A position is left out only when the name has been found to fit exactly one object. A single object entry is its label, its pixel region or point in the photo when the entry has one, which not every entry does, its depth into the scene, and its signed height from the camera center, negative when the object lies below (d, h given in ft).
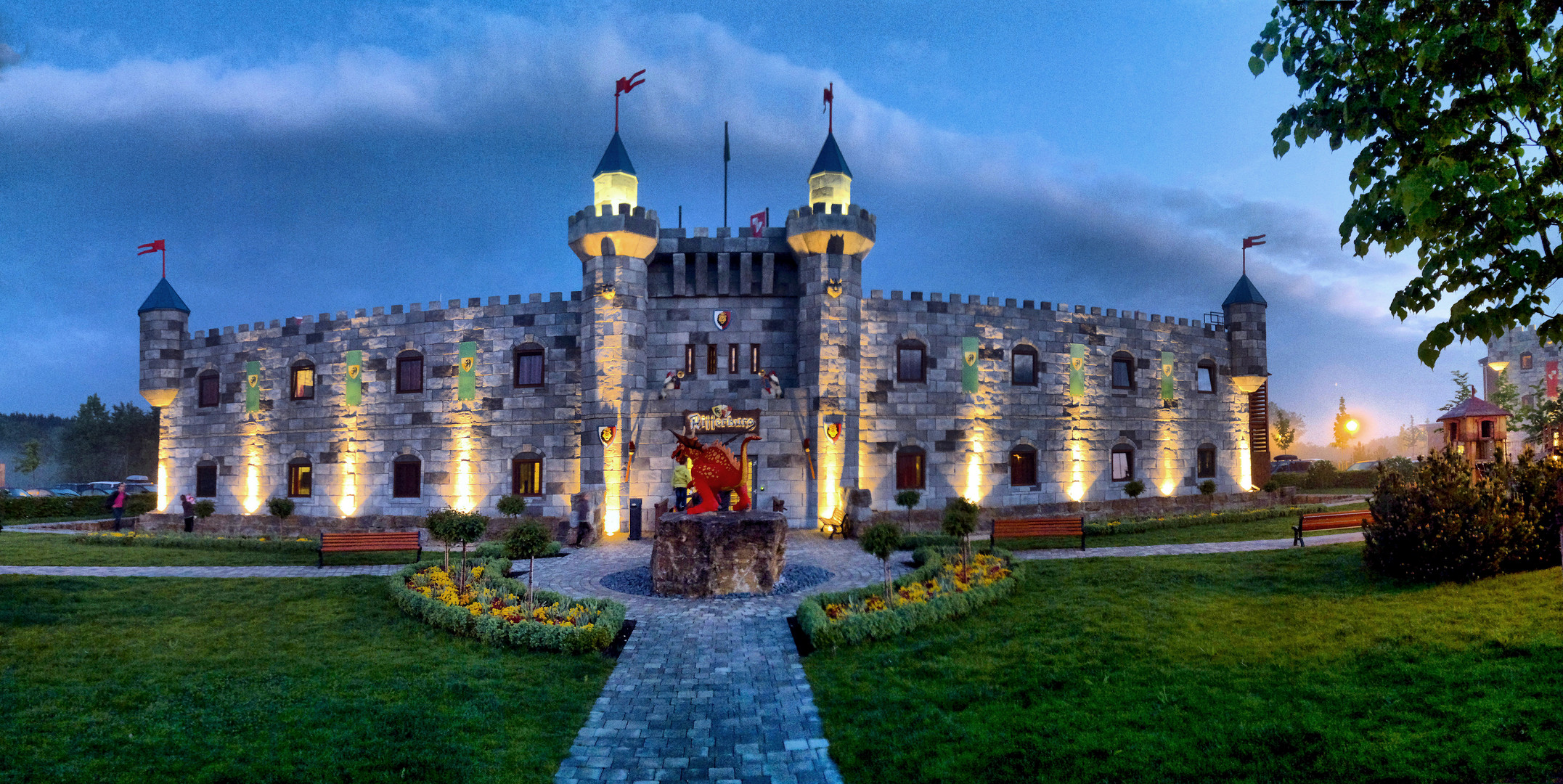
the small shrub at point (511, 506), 74.95 -6.94
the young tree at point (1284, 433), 217.15 +0.84
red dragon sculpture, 54.65 -2.46
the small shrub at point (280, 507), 79.15 -7.29
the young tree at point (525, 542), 43.78 -6.30
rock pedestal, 47.52 -7.88
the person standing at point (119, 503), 88.17 -7.57
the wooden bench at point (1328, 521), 59.16 -7.25
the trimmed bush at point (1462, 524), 38.29 -4.98
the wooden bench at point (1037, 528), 61.11 -7.95
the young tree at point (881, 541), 43.42 -6.36
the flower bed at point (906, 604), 35.94 -9.32
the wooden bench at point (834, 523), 75.97 -9.16
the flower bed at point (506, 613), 35.27 -9.46
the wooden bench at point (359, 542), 59.41 -8.54
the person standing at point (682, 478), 54.39 -2.97
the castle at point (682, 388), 81.05 +6.54
